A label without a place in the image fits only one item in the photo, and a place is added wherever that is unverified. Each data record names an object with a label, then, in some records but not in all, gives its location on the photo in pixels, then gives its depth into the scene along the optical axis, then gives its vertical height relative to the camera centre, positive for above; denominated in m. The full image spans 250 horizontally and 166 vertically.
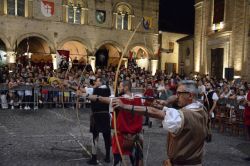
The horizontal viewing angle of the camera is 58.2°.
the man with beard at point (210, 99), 8.60 -0.92
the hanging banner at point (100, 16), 22.76 +6.01
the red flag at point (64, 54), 18.04 +1.72
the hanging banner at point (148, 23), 24.52 +5.81
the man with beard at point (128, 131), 4.08 -1.02
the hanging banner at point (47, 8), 20.53 +6.12
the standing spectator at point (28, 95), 12.08 -1.12
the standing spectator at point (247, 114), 6.23 -1.06
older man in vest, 2.21 -0.48
